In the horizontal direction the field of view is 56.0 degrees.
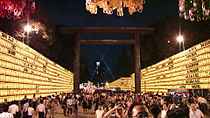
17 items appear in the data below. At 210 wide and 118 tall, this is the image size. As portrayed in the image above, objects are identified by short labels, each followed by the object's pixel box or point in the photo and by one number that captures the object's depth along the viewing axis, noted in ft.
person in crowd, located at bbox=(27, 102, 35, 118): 35.27
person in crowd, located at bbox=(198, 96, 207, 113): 48.62
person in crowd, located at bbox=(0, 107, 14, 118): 24.20
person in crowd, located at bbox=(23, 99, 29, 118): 36.33
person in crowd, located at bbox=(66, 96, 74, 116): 52.95
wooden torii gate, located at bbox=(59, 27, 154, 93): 85.05
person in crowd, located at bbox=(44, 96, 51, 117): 48.32
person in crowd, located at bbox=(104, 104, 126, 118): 13.98
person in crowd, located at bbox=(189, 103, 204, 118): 22.87
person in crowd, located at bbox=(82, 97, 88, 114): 57.31
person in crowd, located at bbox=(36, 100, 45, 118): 38.73
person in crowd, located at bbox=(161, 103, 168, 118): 23.88
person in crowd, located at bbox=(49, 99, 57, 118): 48.55
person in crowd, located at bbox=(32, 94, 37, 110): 44.86
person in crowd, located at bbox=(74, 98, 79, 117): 52.87
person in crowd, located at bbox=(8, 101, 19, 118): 33.88
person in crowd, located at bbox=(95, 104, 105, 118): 26.04
